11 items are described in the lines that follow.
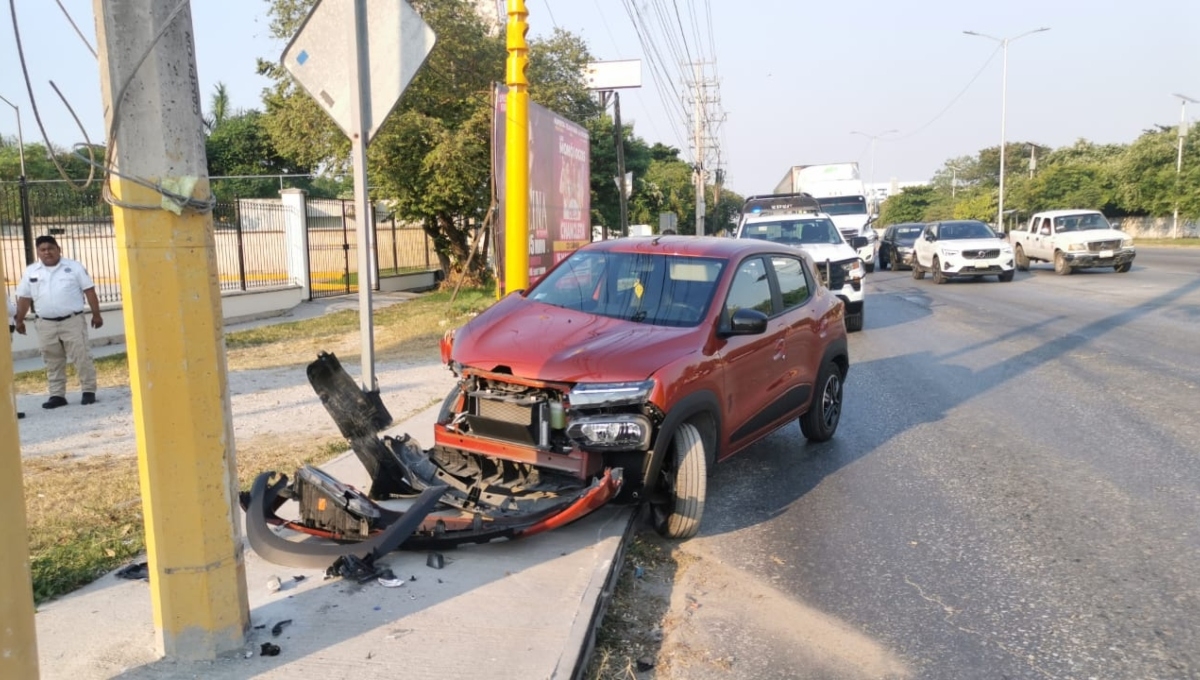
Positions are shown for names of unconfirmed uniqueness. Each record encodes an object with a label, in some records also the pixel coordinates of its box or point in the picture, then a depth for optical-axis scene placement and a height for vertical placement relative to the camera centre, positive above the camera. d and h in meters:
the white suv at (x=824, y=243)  13.54 -0.36
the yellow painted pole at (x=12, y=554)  2.38 -0.87
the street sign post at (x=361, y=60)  5.19 +1.02
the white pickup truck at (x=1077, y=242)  22.48 -0.66
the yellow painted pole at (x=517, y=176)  8.57 +0.53
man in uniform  8.62 -0.75
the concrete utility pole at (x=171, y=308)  2.98 -0.26
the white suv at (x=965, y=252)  22.08 -0.83
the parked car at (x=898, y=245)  29.66 -0.83
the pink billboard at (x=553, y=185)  9.35 +0.55
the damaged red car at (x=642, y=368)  4.72 -0.83
